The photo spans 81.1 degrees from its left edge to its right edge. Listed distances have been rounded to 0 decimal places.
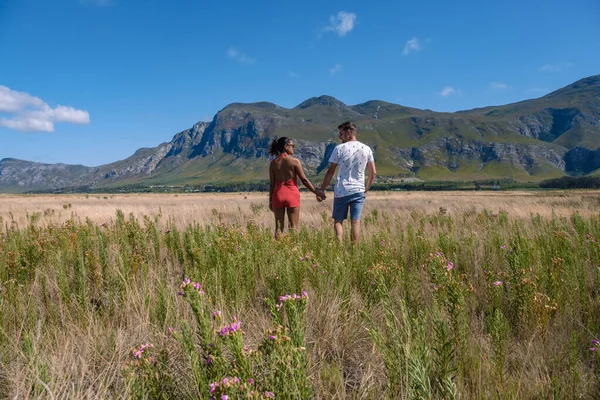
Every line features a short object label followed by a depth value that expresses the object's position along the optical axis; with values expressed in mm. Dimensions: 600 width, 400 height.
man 6250
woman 6914
